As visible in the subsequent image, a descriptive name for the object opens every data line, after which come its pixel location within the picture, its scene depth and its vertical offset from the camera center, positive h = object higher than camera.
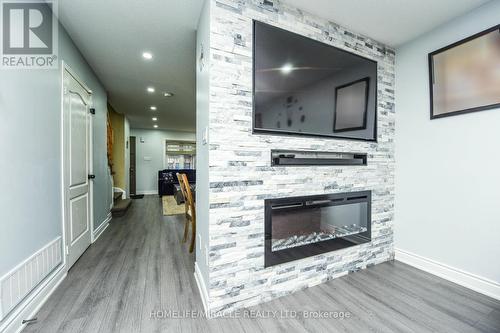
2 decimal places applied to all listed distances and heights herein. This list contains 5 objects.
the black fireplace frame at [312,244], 1.67 -0.67
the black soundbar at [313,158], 1.70 +0.04
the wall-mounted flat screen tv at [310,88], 1.64 +0.68
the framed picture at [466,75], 1.71 +0.79
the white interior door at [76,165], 2.14 -0.05
